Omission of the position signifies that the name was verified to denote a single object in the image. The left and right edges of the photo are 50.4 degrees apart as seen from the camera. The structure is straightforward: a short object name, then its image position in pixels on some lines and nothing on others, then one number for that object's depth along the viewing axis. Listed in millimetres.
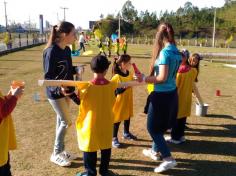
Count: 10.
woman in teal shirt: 3060
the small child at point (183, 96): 4264
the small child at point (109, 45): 16361
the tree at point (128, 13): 60359
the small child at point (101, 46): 16174
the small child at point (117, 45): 16871
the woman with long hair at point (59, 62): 3163
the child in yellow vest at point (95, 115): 2872
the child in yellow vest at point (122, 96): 3917
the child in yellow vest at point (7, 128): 2307
